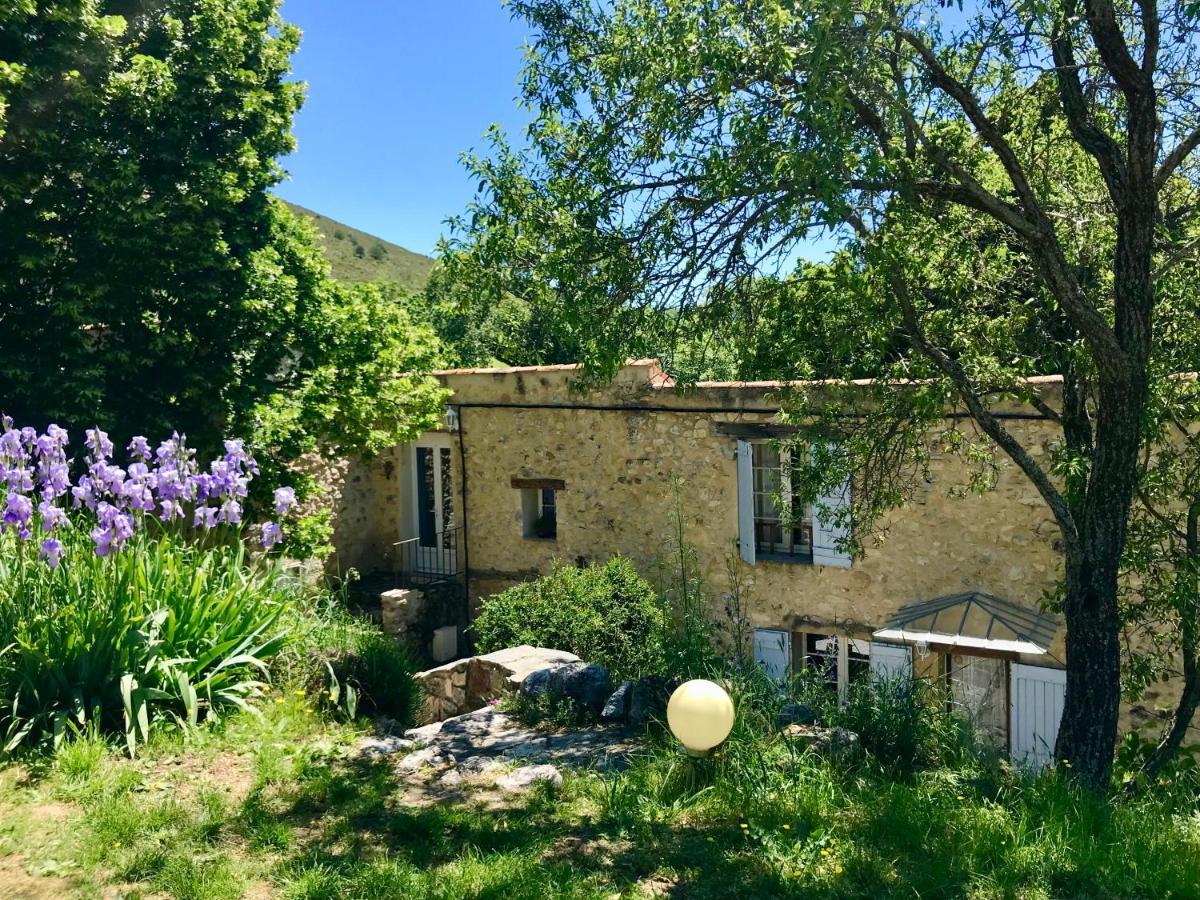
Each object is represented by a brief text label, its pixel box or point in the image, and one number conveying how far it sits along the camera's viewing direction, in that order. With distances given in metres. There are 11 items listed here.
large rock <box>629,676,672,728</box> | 5.77
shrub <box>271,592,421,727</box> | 5.51
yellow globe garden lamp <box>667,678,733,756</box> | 4.24
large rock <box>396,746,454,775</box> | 4.74
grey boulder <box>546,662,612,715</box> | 6.24
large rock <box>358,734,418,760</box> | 4.88
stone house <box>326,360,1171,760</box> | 8.32
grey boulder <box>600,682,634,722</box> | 5.96
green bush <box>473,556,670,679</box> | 8.77
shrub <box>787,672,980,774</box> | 4.82
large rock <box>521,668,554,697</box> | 6.36
